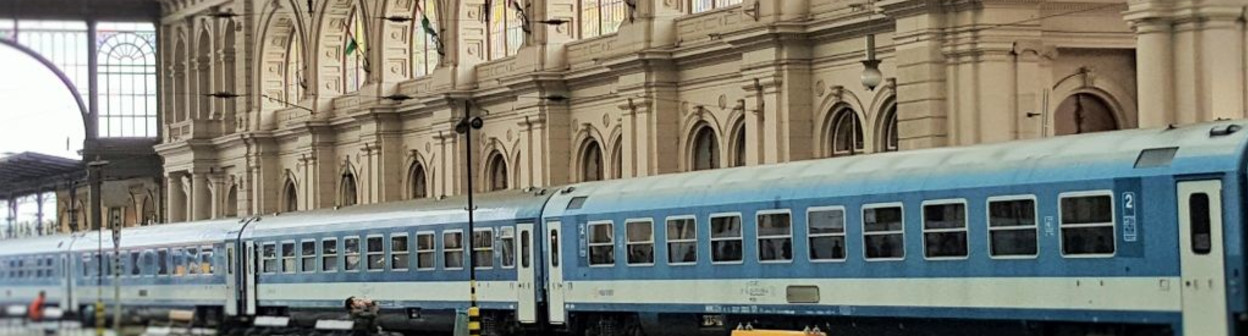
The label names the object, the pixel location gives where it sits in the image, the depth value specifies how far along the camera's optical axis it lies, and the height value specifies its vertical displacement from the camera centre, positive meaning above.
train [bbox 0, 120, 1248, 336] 25.97 +0.26
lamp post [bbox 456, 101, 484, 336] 41.38 -0.33
